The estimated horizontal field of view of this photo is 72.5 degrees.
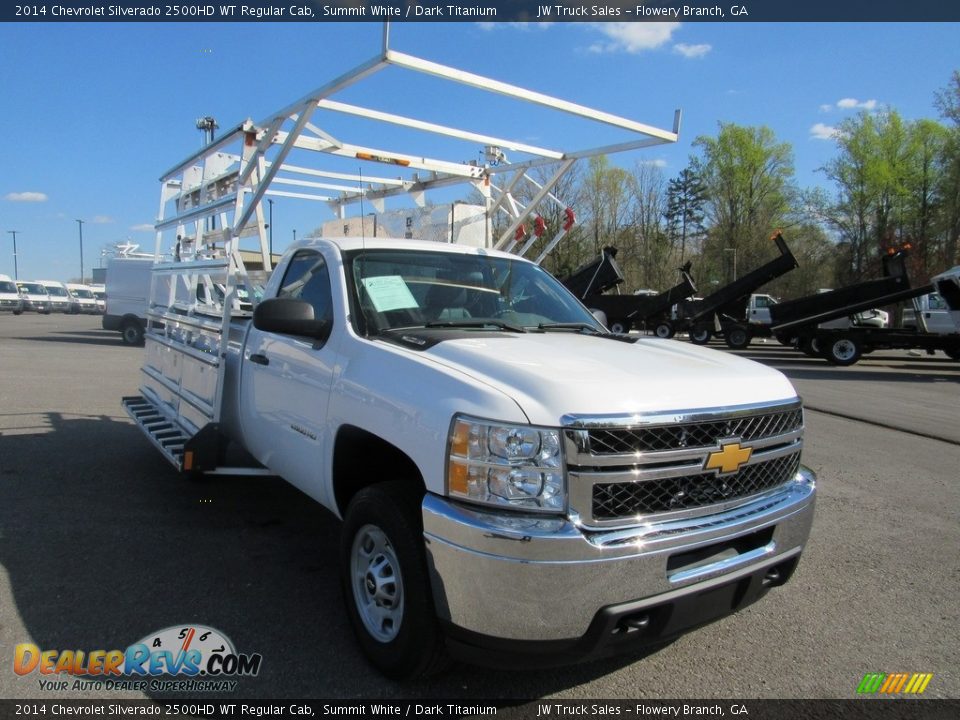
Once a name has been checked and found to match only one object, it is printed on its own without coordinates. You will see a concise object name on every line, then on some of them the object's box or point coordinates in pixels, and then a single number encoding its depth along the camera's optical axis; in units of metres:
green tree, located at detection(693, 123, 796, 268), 53.00
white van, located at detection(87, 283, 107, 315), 49.73
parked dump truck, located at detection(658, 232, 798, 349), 22.72
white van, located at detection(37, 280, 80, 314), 48.05
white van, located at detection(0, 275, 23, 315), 43.78
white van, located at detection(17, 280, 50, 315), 45.97
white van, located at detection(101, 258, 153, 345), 19.44
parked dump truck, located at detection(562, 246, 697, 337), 24.17
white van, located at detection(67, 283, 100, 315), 48.97
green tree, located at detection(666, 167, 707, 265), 59.16
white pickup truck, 2.28
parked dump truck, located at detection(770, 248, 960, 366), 17.45
